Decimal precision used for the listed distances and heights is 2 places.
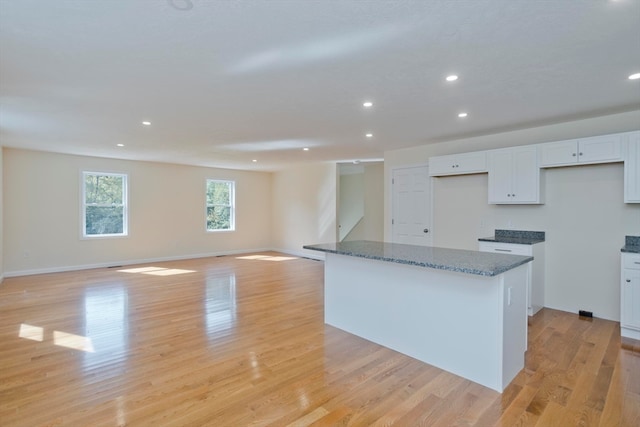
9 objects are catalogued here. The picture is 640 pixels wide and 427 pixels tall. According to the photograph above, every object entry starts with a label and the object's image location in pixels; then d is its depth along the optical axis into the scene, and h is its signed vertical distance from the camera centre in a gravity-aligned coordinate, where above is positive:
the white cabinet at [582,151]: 3.59 +0.69
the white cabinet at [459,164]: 4.69 +0.70
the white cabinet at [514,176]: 4.18 +0.46
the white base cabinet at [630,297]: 3.31 -0.89
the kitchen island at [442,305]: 2.42 -0.82
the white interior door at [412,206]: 5.67 +0.08
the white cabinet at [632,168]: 3.44 +0.45
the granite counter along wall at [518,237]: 4.15 -0.37
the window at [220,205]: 8.93 +0.16
